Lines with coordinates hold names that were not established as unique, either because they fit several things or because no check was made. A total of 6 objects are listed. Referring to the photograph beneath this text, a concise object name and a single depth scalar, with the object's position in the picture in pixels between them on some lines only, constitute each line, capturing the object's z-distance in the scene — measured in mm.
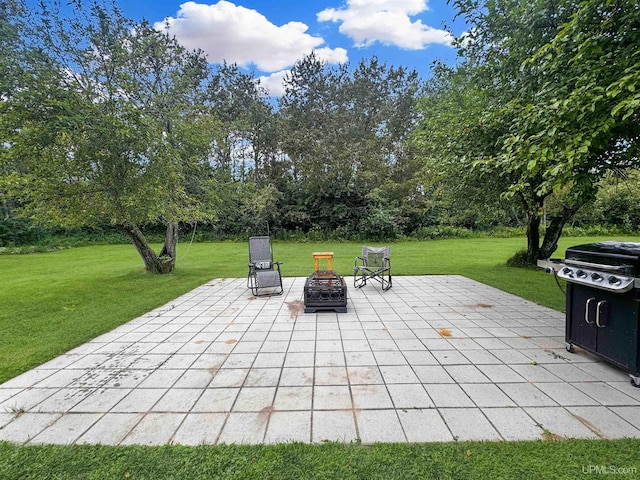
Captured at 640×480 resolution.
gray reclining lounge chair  5352
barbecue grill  2246
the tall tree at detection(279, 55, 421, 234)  18328
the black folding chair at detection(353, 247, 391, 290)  5863
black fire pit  4316
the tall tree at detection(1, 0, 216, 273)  5051
